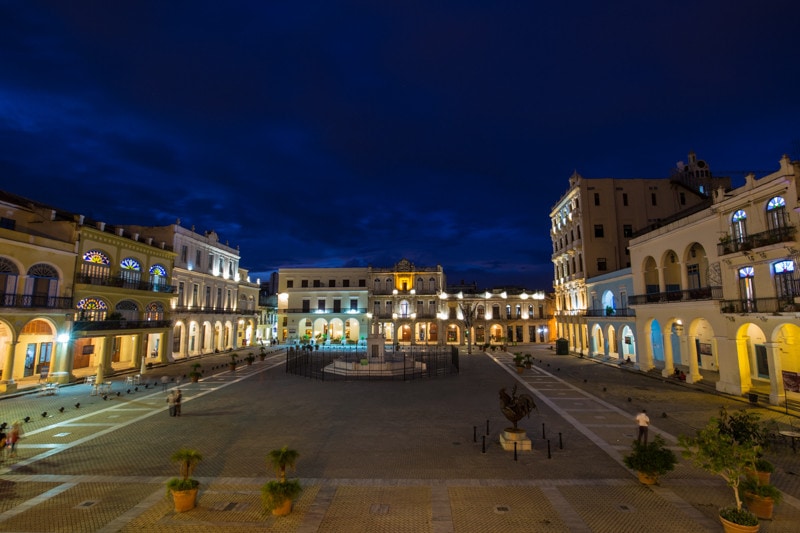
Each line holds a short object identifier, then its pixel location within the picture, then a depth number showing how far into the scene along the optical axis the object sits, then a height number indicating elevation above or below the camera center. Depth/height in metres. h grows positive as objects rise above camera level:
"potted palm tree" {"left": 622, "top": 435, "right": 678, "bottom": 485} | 10.91 -3.95
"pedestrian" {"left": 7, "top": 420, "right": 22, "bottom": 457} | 13.57 -3.94
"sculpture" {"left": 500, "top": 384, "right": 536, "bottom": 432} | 14.29 -3.16
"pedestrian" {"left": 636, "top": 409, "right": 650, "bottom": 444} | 13.61 -3.53
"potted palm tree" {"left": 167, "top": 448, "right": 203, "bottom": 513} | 9.92 -4.11
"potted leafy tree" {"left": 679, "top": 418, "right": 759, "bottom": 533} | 8.48 -3.16
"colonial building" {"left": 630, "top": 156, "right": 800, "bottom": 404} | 19.88 +1.78
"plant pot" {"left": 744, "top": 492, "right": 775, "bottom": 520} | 9.29 -4.40
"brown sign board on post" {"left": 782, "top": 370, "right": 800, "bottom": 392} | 19.34 -3.12
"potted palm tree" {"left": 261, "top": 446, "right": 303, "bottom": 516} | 9.52 -4.07
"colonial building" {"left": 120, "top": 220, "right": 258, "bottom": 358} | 42.06 +2.98
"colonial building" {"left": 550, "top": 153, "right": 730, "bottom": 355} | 43.81 +11.57
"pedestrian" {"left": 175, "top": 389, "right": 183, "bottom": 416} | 18.81 -3.77
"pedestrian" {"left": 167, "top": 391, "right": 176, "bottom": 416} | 18.69 -3.81
